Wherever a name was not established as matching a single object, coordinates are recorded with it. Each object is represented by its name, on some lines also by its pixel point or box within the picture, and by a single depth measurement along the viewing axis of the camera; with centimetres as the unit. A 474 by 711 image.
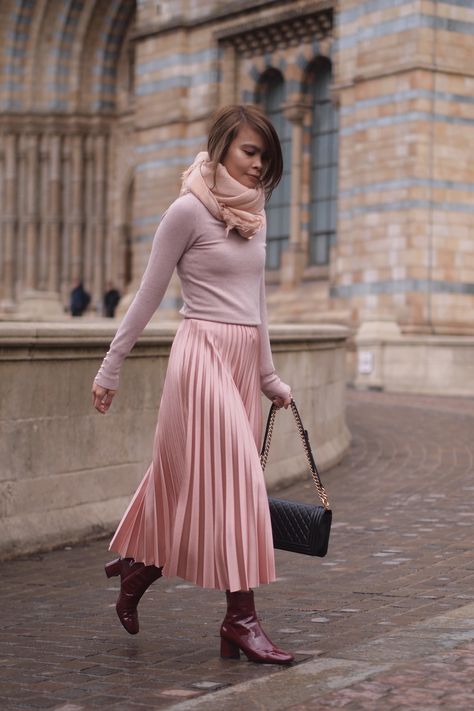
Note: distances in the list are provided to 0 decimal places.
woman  665
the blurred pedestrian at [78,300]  4624
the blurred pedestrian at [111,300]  4513
